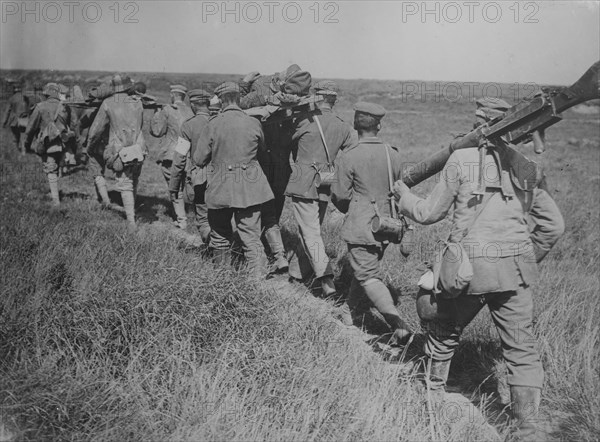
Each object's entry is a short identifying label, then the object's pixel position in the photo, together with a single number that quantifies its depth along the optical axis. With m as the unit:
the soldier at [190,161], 6.36
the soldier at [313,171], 5.47
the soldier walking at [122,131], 8.04
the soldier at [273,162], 5.96
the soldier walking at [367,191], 4.60
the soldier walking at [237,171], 5.34
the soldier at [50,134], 9.31
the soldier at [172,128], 8.29
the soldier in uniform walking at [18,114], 14.02
